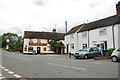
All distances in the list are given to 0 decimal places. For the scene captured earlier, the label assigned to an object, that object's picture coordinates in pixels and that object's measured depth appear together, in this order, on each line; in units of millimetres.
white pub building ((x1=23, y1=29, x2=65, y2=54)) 27320
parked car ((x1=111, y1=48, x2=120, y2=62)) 9158
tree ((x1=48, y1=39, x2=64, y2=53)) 27708
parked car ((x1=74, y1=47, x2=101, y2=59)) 12203
